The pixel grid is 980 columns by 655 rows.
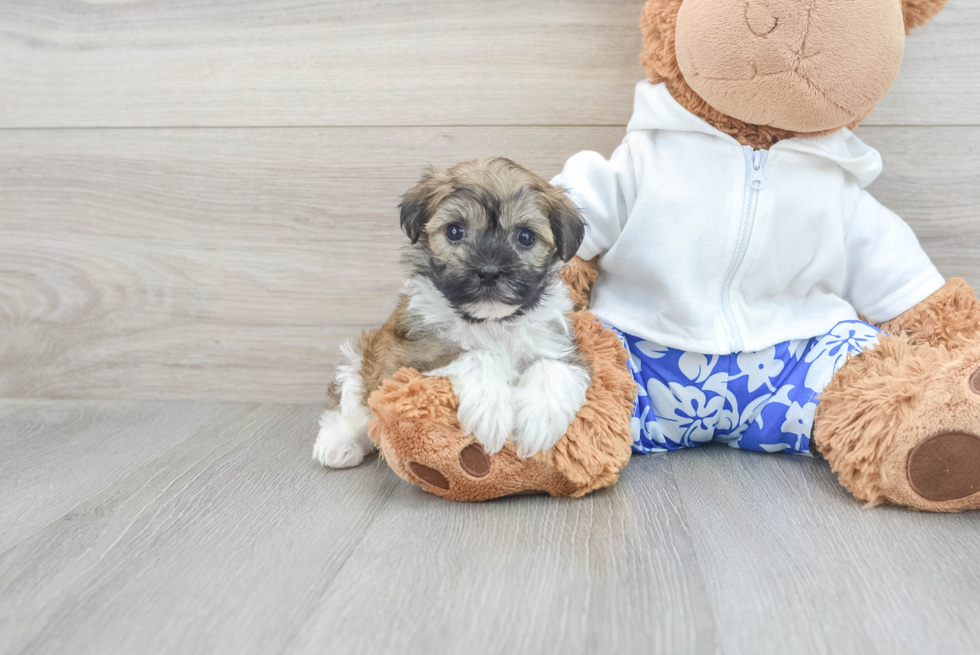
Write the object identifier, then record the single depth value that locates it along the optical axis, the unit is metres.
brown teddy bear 0.52
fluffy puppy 0.50
